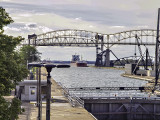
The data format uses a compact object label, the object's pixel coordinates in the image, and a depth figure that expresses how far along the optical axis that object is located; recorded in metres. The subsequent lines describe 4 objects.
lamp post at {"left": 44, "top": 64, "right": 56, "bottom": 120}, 19.12
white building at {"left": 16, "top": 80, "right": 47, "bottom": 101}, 46.81
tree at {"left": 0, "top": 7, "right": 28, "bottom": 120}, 19.78
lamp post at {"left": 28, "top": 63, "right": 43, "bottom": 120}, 19.32
